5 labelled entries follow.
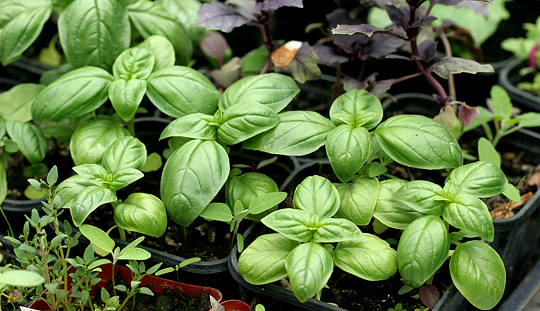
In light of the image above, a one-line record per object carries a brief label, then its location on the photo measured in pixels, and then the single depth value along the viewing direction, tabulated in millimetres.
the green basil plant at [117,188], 1036
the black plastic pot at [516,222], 1097
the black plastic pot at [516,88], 1253
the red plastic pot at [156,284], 1058
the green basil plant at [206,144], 1048
